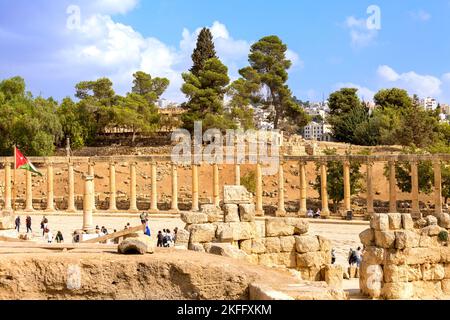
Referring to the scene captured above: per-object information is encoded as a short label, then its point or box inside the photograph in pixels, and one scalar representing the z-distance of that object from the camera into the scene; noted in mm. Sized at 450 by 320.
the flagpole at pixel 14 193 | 61312
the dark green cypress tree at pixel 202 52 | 91250
